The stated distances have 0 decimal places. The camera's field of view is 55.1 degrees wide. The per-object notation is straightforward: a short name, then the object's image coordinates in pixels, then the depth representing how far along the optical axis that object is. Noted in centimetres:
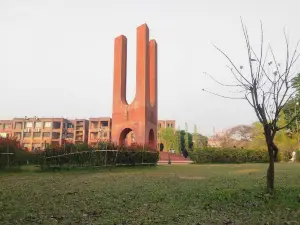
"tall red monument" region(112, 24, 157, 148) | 2477
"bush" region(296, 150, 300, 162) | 2348
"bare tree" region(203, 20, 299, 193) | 554
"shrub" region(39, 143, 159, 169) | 1267
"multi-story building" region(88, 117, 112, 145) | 6738
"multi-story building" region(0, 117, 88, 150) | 6706
